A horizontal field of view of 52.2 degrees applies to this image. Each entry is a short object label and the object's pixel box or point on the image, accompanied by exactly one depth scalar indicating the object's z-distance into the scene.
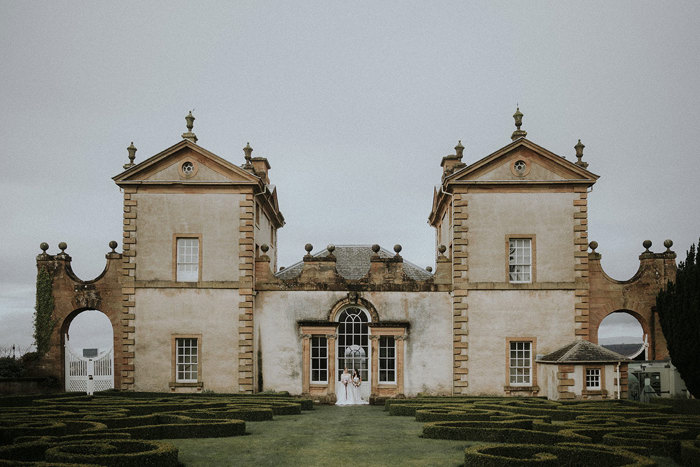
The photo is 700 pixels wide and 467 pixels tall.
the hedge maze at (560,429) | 12.81
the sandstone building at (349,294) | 29.00
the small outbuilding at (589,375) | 26.22
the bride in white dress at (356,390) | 28.50
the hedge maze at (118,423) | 12.73
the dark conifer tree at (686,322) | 25.12
